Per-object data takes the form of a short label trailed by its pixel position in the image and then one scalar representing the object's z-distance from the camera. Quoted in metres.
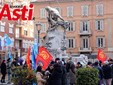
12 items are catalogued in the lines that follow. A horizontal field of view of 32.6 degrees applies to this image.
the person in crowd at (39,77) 7.10
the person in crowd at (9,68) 11.69
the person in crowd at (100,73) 8.96
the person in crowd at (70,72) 8.61
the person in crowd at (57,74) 7.19
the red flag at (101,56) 12.22
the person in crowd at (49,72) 7.34
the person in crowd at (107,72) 9.17
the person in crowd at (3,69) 11.15
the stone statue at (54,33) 14.11
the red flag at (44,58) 8.25
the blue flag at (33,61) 8.71
